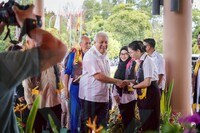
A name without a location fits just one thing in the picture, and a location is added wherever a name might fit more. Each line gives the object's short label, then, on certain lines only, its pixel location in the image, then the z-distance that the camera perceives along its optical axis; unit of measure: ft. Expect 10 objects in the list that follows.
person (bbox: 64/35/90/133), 13.17
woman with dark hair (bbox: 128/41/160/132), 11.67
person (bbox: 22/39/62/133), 10.66
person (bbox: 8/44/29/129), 10.15
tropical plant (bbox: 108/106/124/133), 13.00
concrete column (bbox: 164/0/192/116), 15.25
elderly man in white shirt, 10.81
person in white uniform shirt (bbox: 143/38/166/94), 14.88
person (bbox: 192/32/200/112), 11.97
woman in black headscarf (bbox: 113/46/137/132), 12.60
